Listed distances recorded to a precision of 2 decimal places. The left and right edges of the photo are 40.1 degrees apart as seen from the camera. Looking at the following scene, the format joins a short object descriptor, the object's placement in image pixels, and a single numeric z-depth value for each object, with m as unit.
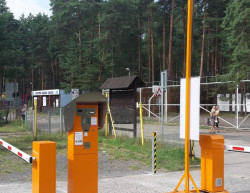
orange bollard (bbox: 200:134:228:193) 6.52
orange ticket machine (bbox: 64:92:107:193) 5.86
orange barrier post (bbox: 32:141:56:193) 5.07
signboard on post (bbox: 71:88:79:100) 20.47
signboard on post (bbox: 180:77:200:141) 6.02
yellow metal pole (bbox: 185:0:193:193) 6.07
